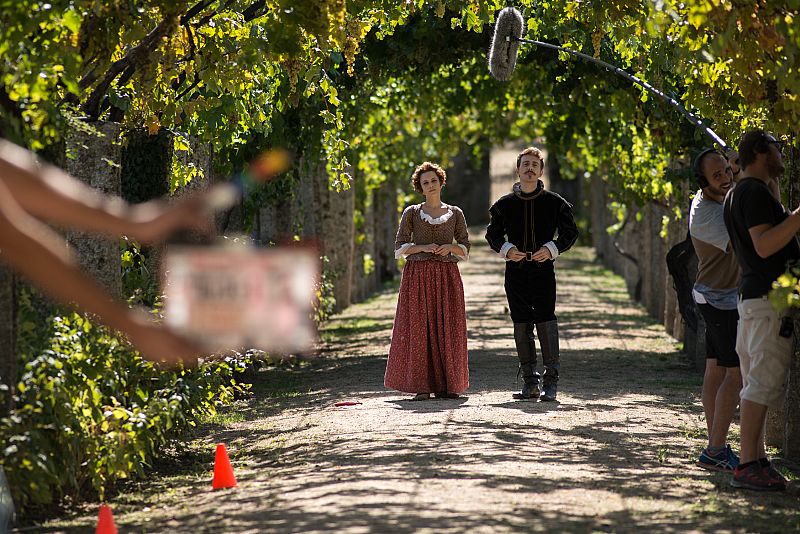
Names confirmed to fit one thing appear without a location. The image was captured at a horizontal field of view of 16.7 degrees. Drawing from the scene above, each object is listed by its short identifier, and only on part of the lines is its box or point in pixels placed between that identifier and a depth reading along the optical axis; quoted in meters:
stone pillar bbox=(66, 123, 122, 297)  16.49
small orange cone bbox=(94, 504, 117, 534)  11.63
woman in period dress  20.54
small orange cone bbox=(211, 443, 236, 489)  14.36
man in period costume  19.88
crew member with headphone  15.09
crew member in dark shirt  13.70
